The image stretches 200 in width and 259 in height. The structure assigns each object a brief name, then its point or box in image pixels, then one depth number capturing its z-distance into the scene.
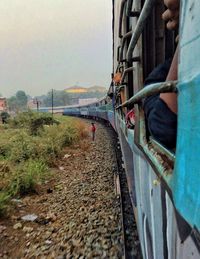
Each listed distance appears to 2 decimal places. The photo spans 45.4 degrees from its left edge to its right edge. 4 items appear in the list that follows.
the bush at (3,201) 4.69
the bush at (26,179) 5.90
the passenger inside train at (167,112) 0.94
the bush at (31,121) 16.39
